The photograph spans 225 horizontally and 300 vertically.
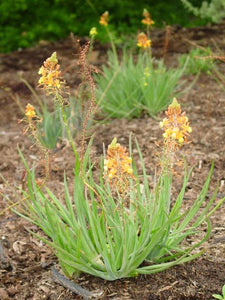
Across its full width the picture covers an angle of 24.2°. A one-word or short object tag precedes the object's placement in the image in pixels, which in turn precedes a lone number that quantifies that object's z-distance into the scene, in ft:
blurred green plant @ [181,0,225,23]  15.15
